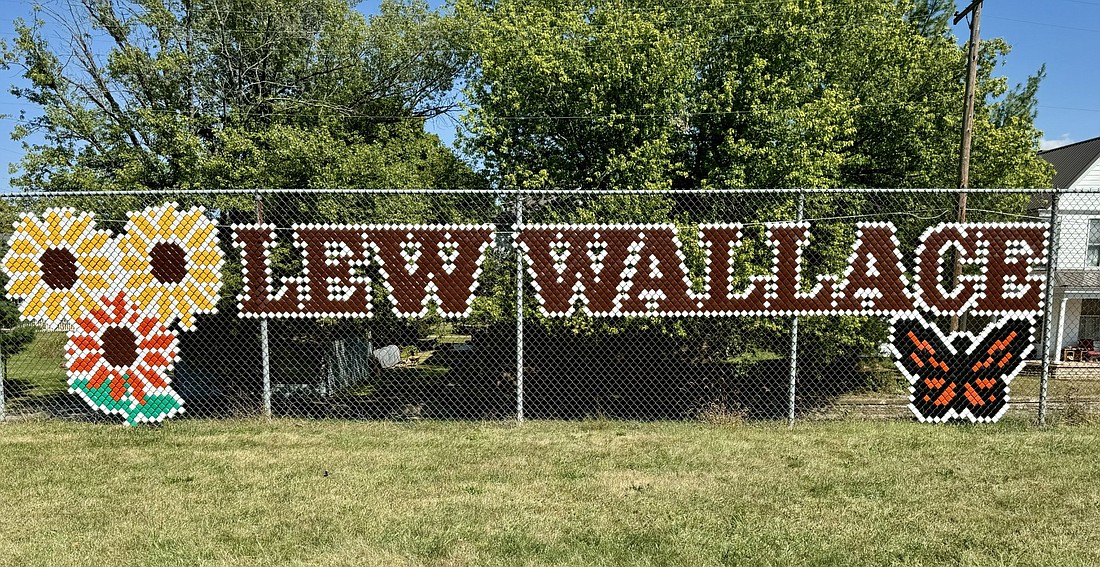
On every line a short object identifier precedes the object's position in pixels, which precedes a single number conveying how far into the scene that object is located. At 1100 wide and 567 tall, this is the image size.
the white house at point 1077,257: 14.78
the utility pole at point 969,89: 9.68
